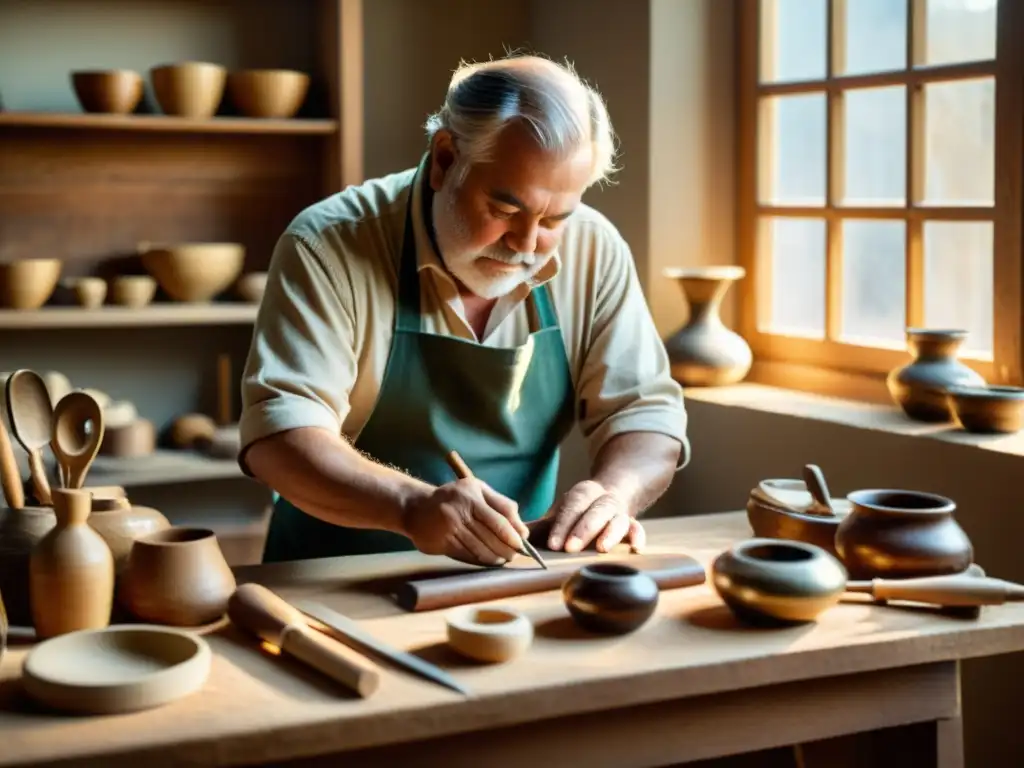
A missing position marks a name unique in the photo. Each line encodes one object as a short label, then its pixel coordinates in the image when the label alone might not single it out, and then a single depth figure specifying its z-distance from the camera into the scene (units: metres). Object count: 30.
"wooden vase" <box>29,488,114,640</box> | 1.63
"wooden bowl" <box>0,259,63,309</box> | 3.62
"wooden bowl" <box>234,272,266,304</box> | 3.95
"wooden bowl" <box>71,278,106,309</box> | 3.74
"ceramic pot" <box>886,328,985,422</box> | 2.80
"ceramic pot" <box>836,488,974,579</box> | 1.83
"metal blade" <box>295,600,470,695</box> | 1.50
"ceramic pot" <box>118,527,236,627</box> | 1.71
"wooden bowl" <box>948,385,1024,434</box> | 2.63
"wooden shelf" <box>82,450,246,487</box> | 3.67
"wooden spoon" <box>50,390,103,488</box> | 1.76
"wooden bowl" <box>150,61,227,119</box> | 3.71
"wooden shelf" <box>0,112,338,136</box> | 3.62
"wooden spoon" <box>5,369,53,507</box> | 1.84
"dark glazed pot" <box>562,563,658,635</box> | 1.64
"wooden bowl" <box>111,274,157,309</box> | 3.78
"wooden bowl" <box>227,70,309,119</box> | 3.83
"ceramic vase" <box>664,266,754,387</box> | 3.47
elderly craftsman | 2.11
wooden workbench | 1.38
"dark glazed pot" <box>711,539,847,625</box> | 1.66
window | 2.92
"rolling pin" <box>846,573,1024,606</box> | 1.71
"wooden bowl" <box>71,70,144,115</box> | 3.67
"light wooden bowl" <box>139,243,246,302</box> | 3.81
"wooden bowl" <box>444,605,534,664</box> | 1.55
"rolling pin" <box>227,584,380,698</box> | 1.47
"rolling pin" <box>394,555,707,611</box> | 1.79
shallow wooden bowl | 1.41
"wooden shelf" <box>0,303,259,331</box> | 3.63
